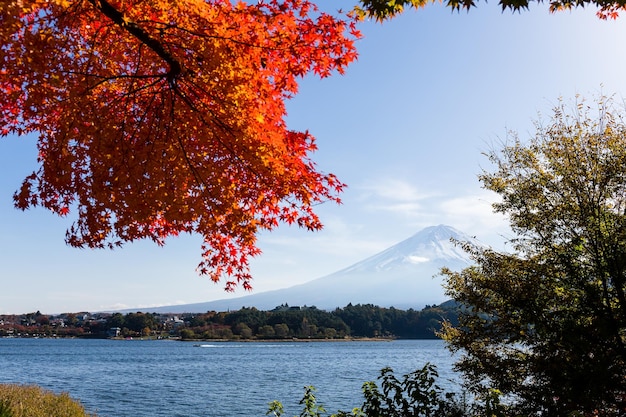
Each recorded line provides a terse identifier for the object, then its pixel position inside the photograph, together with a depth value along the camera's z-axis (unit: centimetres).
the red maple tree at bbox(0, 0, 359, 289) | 668
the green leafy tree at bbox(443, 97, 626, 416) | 1043
